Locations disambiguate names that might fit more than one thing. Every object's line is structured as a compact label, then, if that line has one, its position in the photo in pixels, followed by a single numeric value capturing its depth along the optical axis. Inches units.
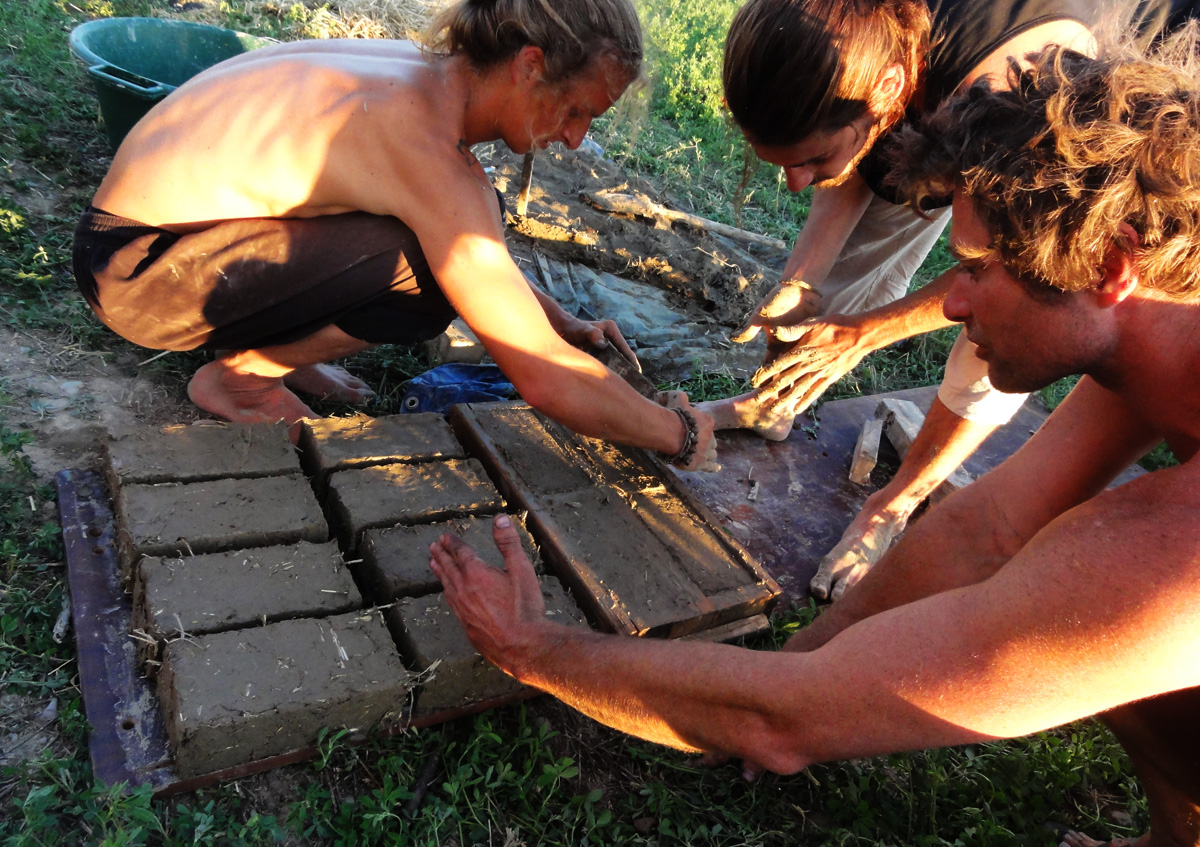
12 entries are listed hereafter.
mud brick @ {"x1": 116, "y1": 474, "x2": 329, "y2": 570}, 79.7
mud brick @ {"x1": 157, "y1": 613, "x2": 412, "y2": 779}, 65.4
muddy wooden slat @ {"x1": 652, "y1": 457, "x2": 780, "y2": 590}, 96.9
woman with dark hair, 82.3
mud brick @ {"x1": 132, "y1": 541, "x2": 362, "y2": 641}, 72.4
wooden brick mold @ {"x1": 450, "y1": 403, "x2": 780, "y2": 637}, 87.5
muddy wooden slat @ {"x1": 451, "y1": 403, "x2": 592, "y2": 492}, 101.0
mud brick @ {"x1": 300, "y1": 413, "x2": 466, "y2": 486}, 94.3
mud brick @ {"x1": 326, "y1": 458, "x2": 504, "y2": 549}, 88.0
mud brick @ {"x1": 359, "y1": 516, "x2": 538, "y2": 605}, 81.8
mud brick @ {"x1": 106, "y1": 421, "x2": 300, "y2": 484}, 86.2
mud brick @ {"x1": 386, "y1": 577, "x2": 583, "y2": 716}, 74.9
